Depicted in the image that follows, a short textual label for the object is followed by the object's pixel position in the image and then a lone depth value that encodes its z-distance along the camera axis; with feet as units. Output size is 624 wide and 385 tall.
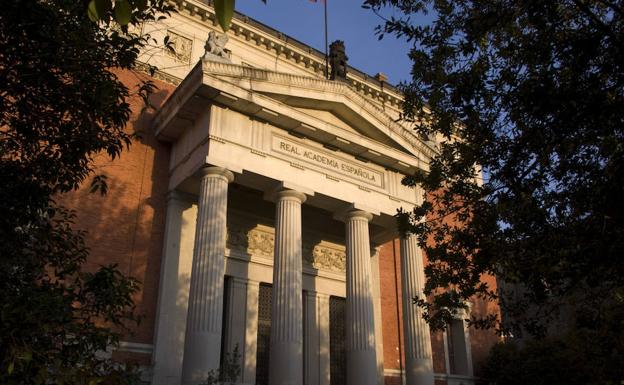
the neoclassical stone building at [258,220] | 52.80
